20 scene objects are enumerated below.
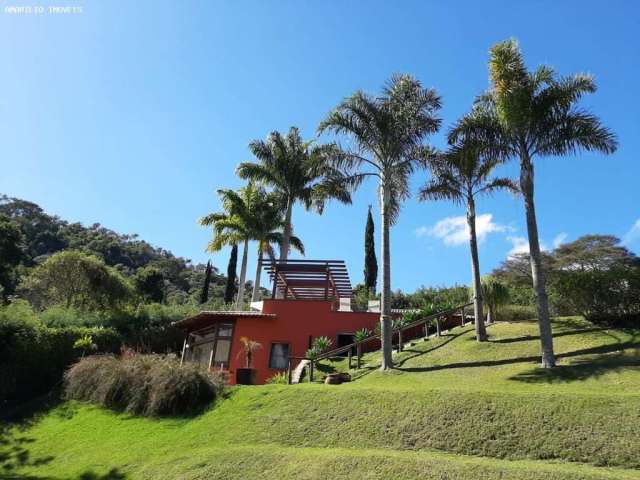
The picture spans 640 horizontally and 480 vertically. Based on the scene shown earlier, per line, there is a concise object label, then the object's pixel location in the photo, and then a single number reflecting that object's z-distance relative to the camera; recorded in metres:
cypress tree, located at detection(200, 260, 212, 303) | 47.17
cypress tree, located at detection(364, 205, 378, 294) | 40.00
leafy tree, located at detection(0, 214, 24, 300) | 37.06
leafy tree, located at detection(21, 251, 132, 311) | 29.97
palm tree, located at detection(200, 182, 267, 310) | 29.12
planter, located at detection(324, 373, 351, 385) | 14.82
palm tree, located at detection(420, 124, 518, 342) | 16.62
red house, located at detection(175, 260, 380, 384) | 20.73
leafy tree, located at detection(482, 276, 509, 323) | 18.67
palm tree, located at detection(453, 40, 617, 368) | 14.47
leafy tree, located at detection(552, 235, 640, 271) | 34.50
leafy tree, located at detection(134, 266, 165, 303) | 44.03
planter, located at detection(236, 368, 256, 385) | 15.36
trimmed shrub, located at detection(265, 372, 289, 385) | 16.37
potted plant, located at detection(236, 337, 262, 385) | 15.36
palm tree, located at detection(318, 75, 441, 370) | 16.89
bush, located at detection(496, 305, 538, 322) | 20.17
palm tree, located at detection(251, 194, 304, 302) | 29.25
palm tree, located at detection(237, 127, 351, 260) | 28.38
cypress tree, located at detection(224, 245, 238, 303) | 39.74
